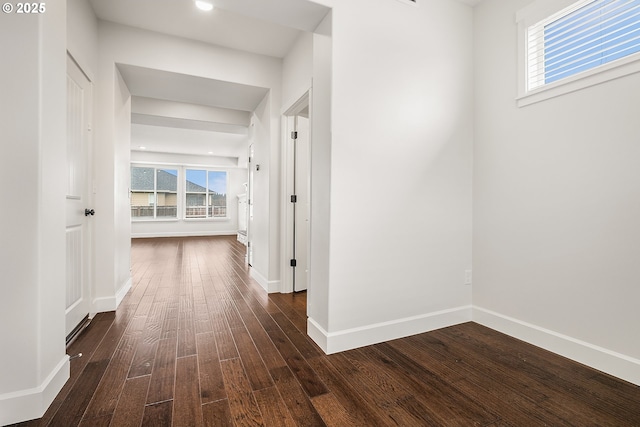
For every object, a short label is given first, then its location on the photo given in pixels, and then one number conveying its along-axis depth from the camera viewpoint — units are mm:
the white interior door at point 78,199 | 2148
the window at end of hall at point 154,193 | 8742
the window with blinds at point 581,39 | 1671
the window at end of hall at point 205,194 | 9344
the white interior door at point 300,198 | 3402
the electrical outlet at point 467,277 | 2539
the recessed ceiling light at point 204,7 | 2398
